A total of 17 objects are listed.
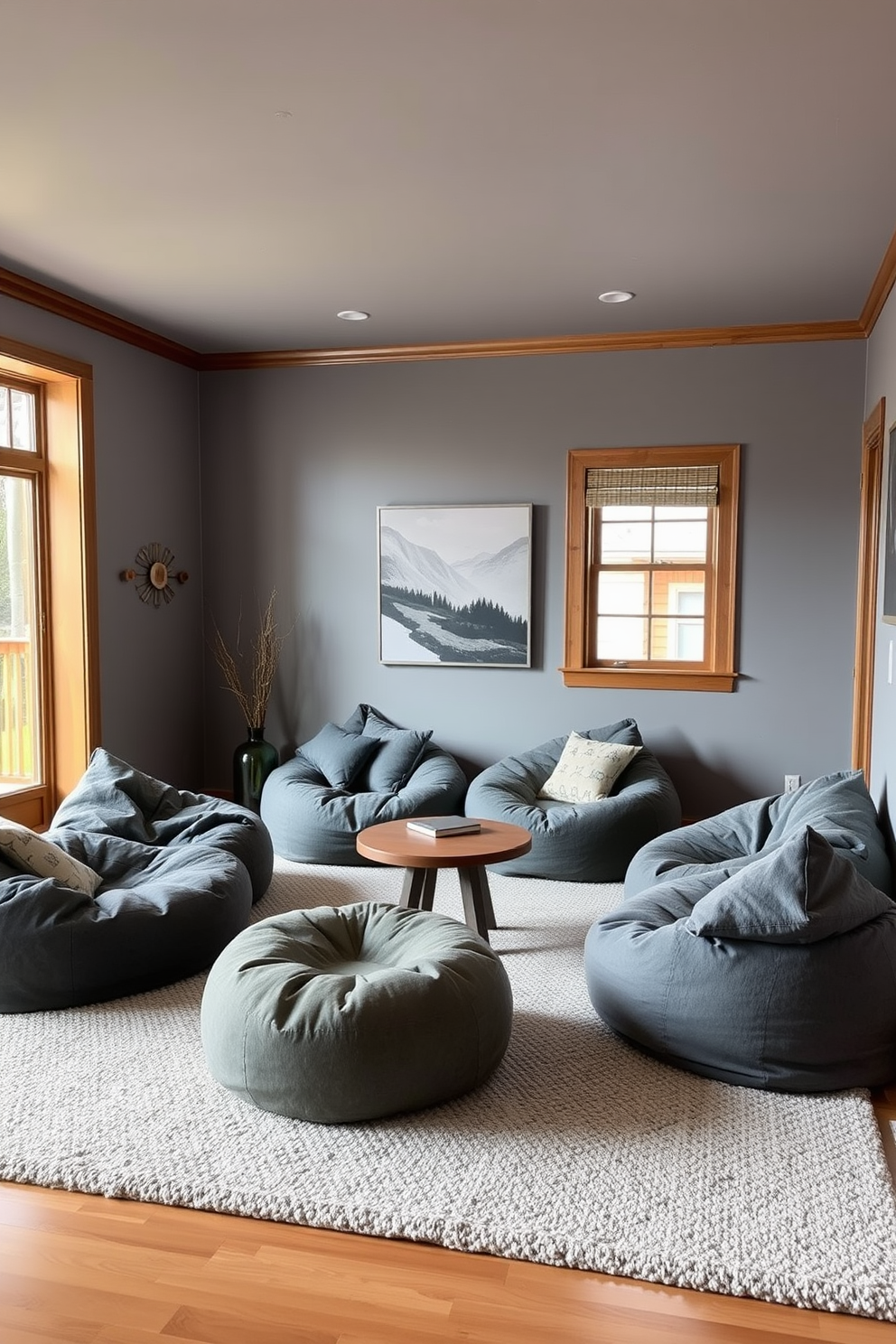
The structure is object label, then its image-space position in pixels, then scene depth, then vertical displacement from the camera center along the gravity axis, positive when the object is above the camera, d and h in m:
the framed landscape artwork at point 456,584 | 6.07 +0.11
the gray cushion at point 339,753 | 5.74 -0.83
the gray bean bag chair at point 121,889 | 3.33 -1.01
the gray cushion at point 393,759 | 5.80 -0.86
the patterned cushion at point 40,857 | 3.67 -0.89
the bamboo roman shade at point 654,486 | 5.79 +0.64
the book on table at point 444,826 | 4.07 -0.86
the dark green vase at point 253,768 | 6.20 -0.96
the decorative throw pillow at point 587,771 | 5.45 -0.87
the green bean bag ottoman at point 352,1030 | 2.63 -1.08
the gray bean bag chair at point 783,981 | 2.83 -1.01
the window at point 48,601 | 5.29 +0.00
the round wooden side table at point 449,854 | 3.80 -0.90
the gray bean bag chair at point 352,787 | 5.25 -0.97
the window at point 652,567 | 5.80 +0.20
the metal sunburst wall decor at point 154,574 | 5.94 +0.15
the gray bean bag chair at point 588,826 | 4.94 -1.04
